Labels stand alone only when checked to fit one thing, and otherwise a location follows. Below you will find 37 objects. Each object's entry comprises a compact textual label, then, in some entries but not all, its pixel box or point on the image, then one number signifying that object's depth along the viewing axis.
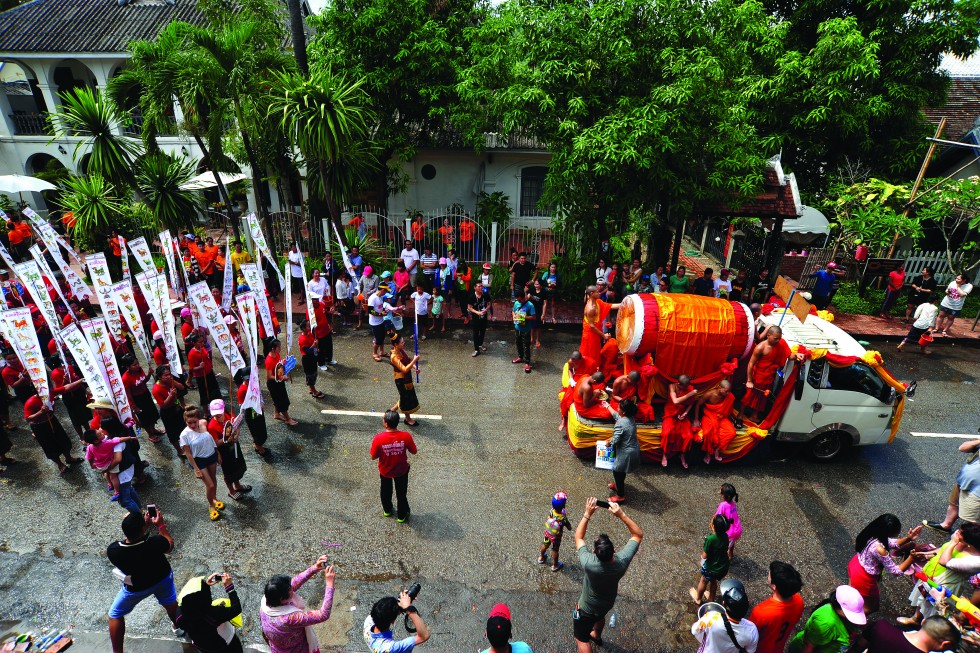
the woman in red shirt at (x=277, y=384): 8.27
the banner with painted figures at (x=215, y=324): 8.24
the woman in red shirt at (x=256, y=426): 7.93
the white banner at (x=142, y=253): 9.97
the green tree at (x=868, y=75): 14.75
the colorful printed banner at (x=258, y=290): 9.44
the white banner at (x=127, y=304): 8.81
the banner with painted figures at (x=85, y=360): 7.31
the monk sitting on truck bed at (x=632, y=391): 7.65
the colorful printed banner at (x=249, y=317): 8.57
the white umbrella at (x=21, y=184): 15.03
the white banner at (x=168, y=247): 11.13
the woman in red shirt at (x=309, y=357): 9.48
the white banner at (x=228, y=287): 10.44
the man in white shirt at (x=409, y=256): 13.39
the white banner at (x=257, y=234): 10.28
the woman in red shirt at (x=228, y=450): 6.97
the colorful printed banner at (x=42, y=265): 9.68
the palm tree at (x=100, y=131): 13.05
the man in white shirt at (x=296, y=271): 13.23
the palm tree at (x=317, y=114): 12.62
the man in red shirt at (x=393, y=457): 6.45
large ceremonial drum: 7.67
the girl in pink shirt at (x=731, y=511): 5.70
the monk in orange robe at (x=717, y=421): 7.77
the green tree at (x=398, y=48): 14.44
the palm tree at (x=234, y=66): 12.73
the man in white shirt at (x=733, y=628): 4.27
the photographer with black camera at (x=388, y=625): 3.98
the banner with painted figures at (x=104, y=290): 8.90
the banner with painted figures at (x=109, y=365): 7.54
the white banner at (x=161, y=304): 8.84
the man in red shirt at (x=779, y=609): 4.49
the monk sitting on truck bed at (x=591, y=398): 7.73
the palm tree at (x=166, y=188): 14.28
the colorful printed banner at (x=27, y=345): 7.60
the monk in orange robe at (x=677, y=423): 7.72
